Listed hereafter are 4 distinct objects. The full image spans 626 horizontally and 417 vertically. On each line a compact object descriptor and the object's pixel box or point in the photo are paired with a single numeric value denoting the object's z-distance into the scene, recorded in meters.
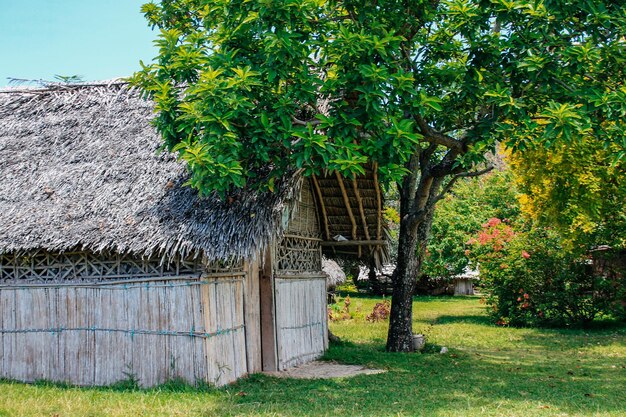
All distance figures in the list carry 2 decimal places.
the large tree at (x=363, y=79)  8.35
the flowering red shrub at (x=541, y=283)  17.91
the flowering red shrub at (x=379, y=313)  20.12
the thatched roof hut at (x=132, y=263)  9.39
